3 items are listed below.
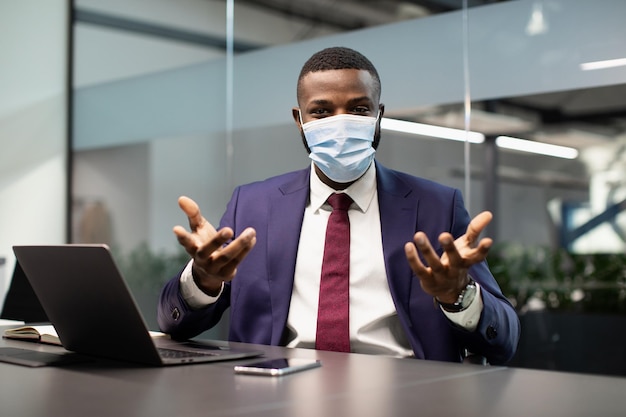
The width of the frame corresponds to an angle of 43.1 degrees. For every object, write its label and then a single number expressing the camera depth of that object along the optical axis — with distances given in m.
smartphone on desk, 1.20
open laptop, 1.24
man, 1.75
